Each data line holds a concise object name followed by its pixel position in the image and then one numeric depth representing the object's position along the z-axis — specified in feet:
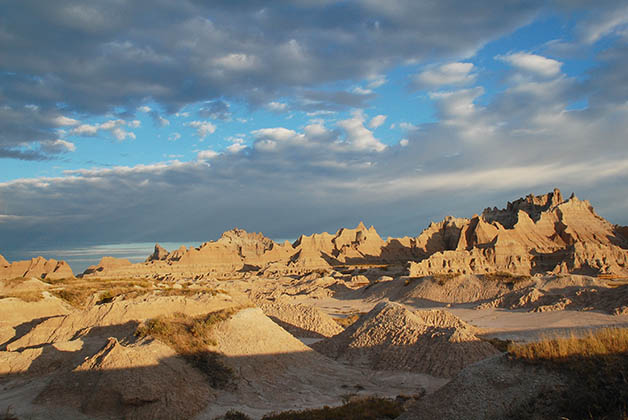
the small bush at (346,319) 104.56
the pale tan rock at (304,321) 87.15
